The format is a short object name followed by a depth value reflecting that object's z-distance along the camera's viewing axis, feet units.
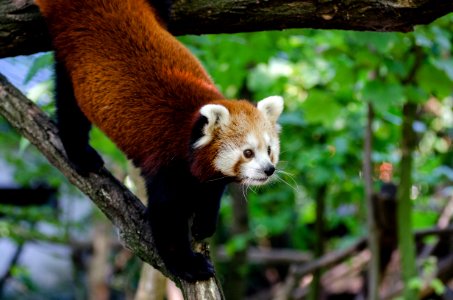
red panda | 7.67
